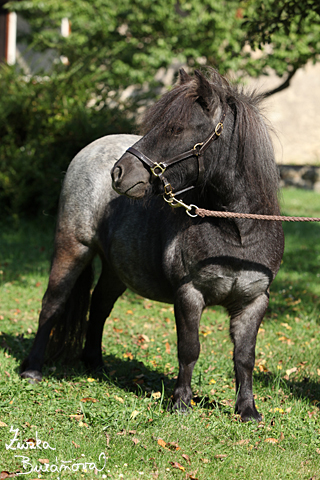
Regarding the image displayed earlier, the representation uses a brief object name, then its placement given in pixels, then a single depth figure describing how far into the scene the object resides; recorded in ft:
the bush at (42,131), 68.08
